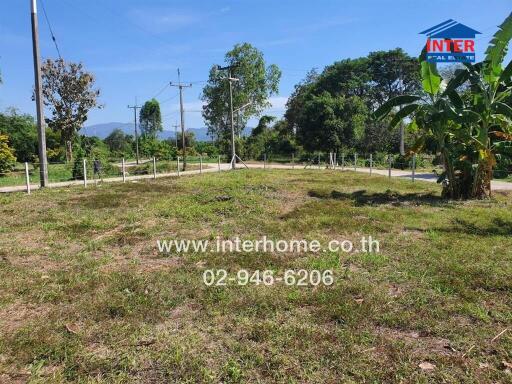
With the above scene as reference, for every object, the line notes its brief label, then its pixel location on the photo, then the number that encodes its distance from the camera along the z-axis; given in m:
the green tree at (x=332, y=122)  38.00
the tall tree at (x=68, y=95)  39.16
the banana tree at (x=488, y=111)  10.04
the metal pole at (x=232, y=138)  30.40
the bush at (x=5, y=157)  23.16
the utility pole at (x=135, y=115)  47.26
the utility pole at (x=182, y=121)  29.50
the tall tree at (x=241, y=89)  50.25
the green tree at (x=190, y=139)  65.69
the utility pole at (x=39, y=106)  15.58
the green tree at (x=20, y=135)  35.88
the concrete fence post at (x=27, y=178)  13.80
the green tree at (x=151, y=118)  70.19
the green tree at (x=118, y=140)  64.66
